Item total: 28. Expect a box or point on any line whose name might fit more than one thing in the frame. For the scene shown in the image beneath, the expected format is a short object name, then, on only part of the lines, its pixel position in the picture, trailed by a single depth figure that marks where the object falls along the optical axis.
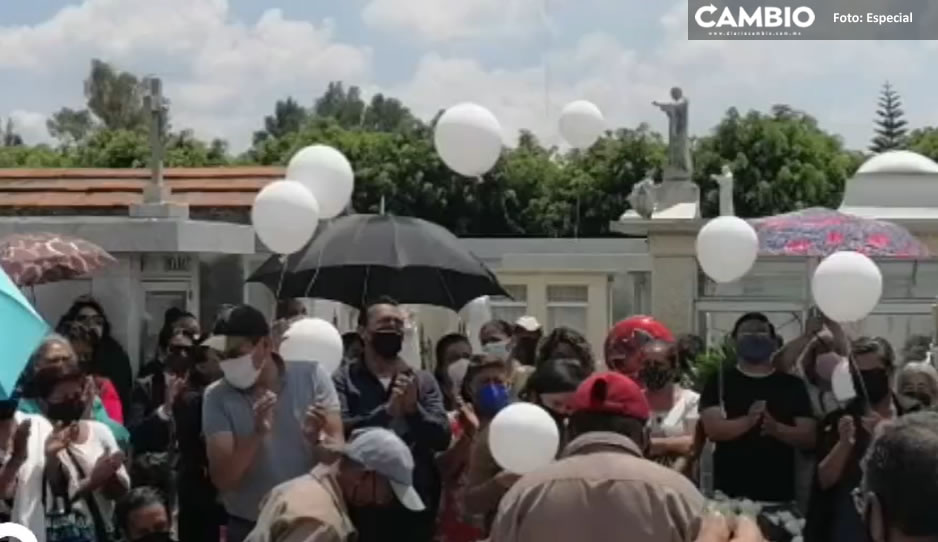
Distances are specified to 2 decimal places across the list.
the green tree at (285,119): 78.56
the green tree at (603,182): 49.62
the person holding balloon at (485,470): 6.62
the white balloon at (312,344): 7.51
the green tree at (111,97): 72.99
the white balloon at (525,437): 6.17
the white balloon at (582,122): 9.36
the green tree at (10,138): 72.10
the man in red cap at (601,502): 4.16
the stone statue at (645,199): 18.94
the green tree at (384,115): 79.06
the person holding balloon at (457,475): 7.38
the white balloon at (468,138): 8.47
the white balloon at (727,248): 8.94
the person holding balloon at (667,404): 7.46
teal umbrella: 4.81
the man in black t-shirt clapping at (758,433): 7.40
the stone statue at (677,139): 20.34
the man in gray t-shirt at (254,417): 6.54
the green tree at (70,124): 75.57
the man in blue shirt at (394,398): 7.09
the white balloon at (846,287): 8.19
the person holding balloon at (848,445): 7.08
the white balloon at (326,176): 8.23
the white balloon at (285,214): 7.86
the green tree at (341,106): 80.56
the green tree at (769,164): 48.06
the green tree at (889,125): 64.44
